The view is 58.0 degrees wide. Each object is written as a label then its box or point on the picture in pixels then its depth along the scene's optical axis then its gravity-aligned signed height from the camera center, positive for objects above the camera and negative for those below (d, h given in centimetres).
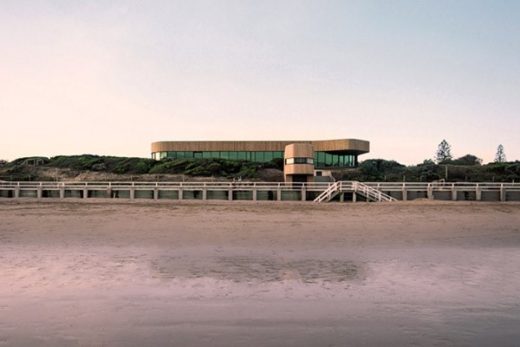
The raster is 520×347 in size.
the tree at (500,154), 14738 +985
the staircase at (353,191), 3894 -59
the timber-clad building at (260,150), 7871 +575
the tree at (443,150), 14012 +1043
